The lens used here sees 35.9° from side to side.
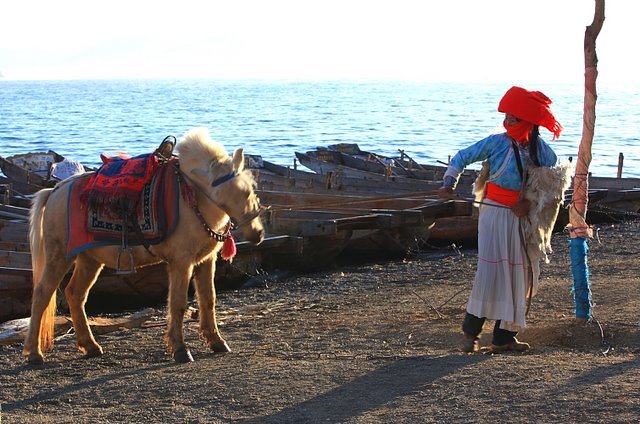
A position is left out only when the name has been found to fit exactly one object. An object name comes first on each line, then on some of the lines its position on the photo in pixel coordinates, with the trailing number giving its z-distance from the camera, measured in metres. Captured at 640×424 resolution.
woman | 7.27
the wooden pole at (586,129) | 8.25
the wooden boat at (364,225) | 13.23
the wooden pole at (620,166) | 21.62
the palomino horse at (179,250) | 7.38
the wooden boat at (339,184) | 18.00
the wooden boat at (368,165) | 20.91
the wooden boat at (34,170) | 17.50
